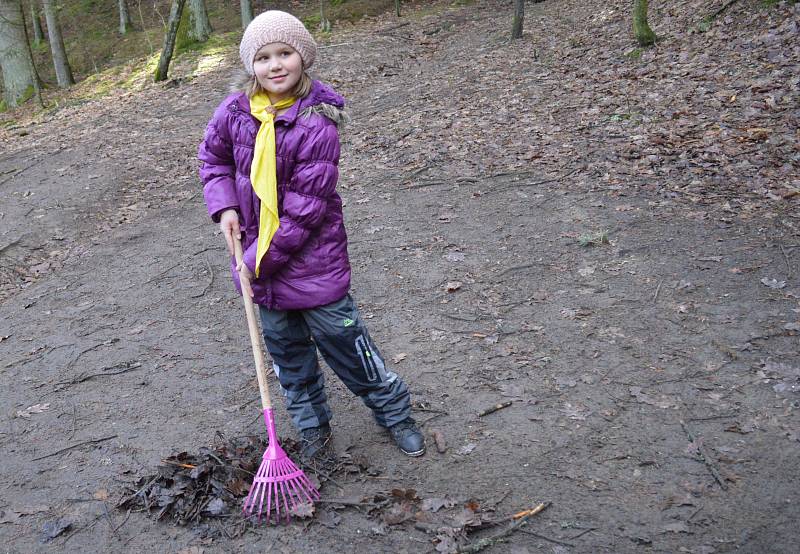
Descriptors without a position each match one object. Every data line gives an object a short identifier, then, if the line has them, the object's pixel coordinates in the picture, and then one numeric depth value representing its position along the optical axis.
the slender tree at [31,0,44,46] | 29.61
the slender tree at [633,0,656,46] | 10.51
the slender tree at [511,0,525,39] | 13.87
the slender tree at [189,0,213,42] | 19.03
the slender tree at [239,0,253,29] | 19.28
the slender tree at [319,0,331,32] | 18.95
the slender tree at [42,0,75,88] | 21.50
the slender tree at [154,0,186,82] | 15.61
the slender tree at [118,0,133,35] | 27.53
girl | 3.18
